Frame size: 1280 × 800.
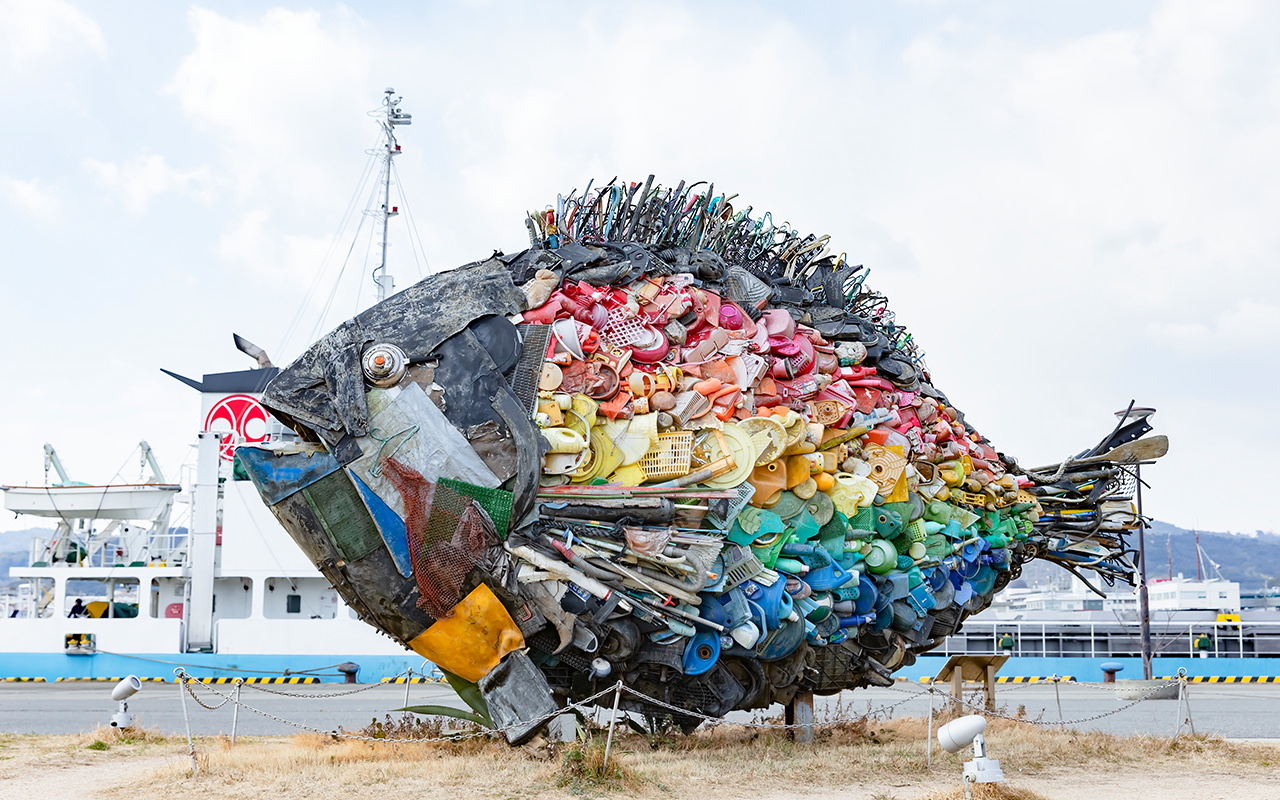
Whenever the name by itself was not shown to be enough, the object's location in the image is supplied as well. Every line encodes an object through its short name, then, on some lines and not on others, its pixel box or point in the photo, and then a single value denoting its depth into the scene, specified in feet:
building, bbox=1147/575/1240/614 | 150.30
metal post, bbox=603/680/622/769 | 22.17
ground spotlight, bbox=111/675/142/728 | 31.73
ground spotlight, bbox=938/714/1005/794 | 20.75
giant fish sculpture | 21.95
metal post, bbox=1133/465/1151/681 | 70.40
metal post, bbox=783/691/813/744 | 28.09
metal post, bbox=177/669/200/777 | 24.27
